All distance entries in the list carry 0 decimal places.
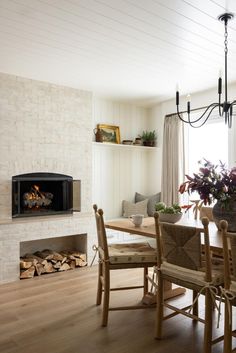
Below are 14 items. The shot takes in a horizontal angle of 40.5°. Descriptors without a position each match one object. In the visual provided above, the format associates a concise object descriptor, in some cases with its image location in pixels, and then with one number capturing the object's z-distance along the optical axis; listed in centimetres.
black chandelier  249
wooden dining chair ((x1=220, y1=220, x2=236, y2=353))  182
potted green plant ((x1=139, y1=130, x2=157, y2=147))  545
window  450
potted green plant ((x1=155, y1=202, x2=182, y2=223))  273
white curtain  493
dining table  214
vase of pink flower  237
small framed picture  509
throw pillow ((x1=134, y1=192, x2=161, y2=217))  518
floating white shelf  492
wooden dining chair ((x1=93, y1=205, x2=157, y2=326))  260
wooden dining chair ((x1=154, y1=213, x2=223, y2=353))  203
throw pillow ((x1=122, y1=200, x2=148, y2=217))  516
